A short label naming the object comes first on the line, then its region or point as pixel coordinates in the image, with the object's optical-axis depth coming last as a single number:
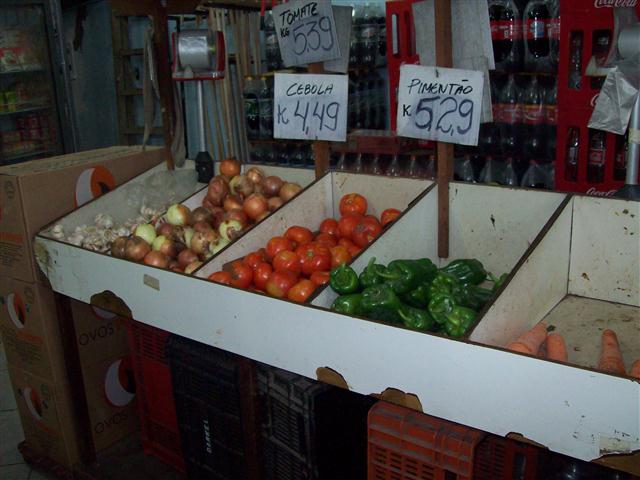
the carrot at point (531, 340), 1.42
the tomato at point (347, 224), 2.19
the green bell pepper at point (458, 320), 1.51
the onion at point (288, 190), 2.50
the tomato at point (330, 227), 2.26
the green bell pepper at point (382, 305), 1.63
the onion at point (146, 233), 2.40
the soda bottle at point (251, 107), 5.36
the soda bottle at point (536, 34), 3.70
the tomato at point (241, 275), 1.94
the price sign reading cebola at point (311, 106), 2.08
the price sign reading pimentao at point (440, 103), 1.70
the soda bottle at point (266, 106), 5.32
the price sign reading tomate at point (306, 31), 2.08
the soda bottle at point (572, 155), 3.14
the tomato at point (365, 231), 2.12
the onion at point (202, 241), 2.28
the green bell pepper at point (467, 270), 1.87
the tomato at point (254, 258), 2.02
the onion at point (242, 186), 2.57
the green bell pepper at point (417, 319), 1.61
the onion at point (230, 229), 2.32
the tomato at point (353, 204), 2.30
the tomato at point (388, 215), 2.17
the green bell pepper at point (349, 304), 1.65
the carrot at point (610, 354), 1.34
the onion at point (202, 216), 2.45
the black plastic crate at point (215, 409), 1.99
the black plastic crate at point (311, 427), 1.83
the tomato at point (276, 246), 2.07
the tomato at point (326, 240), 2.08
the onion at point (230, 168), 2.71
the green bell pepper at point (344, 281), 1.72
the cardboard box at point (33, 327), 2.46
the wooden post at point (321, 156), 2.34
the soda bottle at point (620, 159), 3.02
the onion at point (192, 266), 2.12
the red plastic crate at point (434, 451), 1.45
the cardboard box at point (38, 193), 2.37
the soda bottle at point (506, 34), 3.76
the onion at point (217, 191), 2.57
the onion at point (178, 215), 2.50
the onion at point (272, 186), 2.56
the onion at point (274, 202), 2.44
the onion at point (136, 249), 2.26
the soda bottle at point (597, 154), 3.05
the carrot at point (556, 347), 1.46
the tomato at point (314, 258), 1.97
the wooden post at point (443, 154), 1.74
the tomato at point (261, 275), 1.96
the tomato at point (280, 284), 1.89
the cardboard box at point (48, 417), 2.59
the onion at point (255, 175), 2.59
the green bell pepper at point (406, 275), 1.73
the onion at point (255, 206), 2.40
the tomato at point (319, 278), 1.88
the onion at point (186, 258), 2.23
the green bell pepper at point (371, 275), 1.75
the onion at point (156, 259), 2.20
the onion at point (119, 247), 2.31
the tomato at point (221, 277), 1.91
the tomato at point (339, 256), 2.00
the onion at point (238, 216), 2.37
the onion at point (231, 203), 2.47
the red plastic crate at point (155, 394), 2.43
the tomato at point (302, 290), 1.83
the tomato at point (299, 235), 2.16
